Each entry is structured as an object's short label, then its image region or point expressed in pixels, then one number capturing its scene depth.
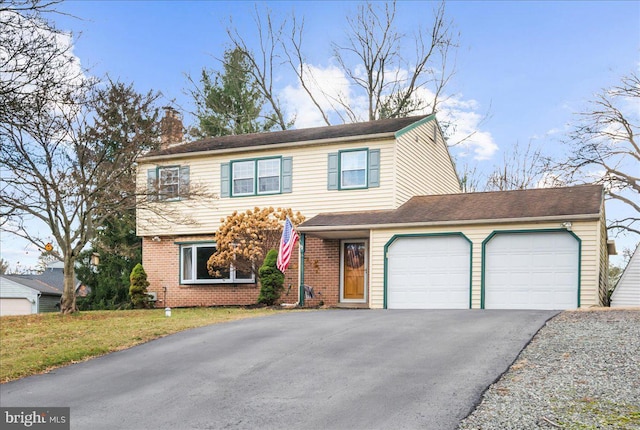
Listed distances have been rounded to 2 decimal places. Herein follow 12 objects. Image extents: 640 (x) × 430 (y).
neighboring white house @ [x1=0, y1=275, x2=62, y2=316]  41.22
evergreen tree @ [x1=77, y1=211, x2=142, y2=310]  29.41
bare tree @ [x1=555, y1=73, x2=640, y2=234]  29.45
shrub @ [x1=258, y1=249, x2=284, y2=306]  20.22
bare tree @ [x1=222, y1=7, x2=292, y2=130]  36.25
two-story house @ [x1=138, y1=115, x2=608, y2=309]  17.64
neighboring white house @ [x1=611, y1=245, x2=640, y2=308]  19.33
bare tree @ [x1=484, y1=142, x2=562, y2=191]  36.22
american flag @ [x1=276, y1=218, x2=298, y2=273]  19.14
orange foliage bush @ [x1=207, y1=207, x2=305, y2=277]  21.14
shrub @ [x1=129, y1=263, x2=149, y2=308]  23.80
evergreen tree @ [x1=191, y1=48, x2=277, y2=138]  37.75
